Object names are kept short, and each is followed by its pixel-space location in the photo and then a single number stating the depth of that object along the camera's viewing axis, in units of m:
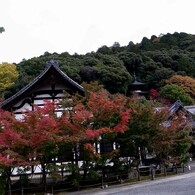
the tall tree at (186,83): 56.19
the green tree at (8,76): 62.99
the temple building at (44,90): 22.41
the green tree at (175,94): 52.47
